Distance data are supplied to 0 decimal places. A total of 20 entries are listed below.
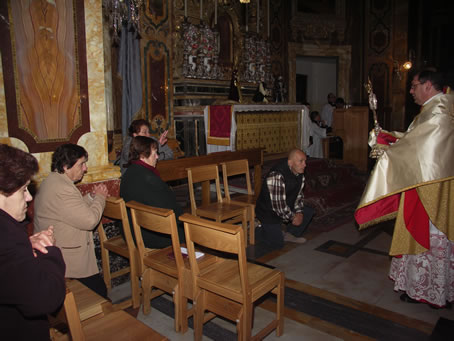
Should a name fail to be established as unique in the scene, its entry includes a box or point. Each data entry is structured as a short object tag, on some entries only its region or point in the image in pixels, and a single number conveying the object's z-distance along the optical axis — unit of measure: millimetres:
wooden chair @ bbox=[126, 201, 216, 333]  2619
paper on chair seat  2854
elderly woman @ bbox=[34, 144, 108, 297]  2598
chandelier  5547
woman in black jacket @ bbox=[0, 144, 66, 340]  1343
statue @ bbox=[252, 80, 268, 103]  8500
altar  7203
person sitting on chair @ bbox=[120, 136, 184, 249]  3234
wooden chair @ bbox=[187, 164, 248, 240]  4238
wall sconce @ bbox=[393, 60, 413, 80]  12352
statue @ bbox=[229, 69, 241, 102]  8062
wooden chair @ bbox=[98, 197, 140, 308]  2922
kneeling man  4309
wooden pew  4593
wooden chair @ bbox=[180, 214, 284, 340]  2277
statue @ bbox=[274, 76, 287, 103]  9547
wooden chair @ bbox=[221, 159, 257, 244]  4599
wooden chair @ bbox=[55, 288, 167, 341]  1672
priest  3098
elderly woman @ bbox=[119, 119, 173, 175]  4625
